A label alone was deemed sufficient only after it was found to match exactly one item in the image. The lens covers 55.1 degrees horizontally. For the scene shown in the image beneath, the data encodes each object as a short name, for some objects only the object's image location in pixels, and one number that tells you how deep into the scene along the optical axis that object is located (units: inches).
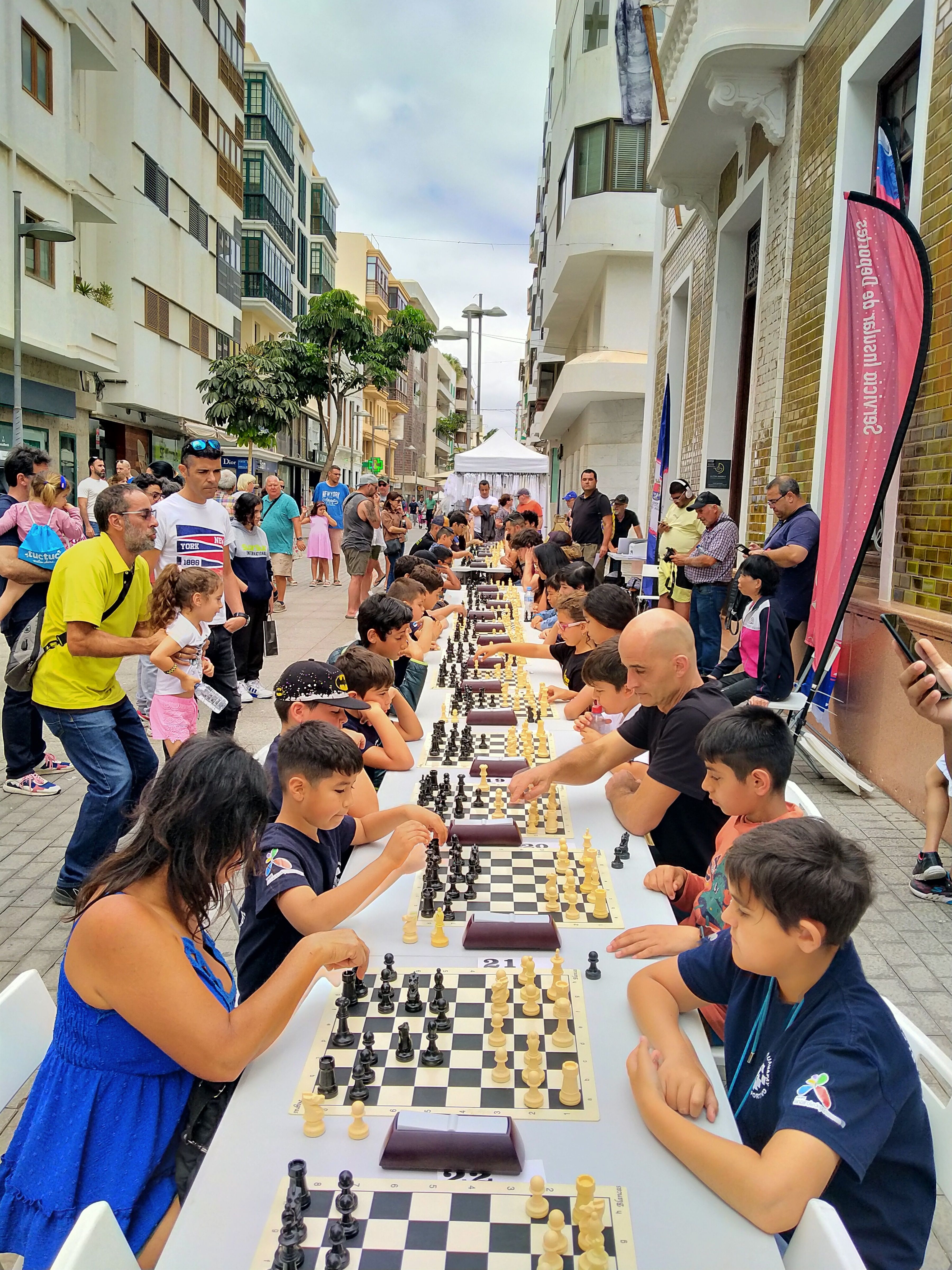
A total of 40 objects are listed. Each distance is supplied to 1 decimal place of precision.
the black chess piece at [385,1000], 80.7
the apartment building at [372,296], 2456.9
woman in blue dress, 69.2
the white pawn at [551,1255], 53.6
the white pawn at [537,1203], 57.6
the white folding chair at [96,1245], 52.4
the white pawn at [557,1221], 55.2
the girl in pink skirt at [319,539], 657.6
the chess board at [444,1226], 55.3
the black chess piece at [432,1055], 73.2
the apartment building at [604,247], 757.9
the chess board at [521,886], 100.2
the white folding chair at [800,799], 130.1
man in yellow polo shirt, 159.6
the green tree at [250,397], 979.9
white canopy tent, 812.0
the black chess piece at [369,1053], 72.4
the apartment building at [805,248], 220.5
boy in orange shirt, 97.5
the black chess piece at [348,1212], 56.0
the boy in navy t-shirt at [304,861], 91.7
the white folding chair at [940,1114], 74.7
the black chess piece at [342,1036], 75.7
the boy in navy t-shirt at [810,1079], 59.8
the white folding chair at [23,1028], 81.0
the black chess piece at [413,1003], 79.8
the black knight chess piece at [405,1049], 73.8
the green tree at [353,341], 1061.8
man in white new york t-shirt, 219.0
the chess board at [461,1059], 69.1
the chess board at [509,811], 124.7
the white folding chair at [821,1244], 52.7
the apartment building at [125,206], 706.8
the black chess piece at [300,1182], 58.1
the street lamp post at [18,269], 533.3
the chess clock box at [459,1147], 61.7
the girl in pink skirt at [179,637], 183.8
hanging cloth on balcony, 431.8
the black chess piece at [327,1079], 69.6
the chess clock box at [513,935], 92.0
